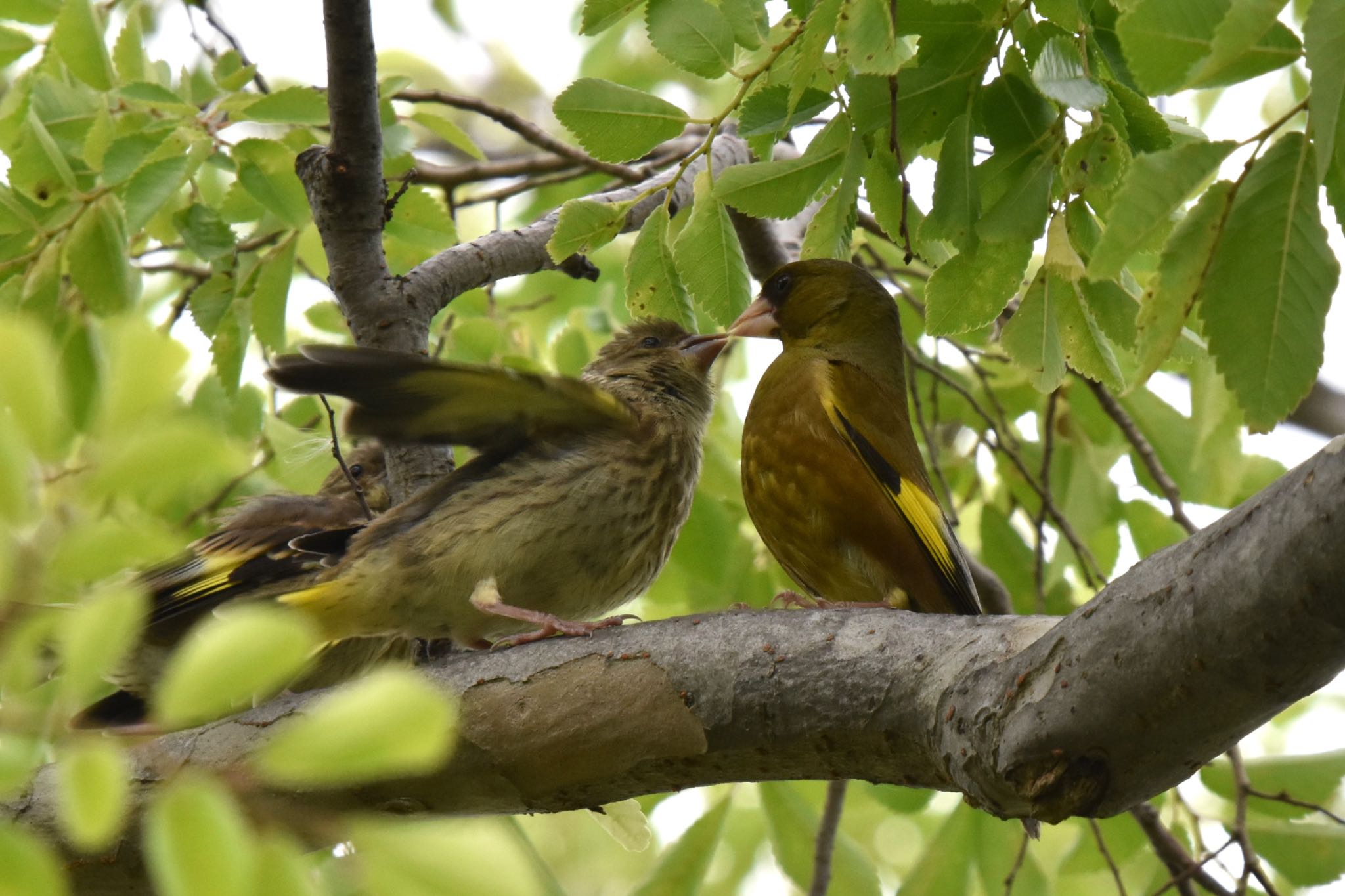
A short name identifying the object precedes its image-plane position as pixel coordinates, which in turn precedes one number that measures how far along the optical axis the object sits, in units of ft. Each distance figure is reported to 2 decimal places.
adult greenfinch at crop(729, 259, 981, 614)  27.32
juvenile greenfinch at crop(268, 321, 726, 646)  24.76
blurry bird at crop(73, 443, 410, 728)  27.71
